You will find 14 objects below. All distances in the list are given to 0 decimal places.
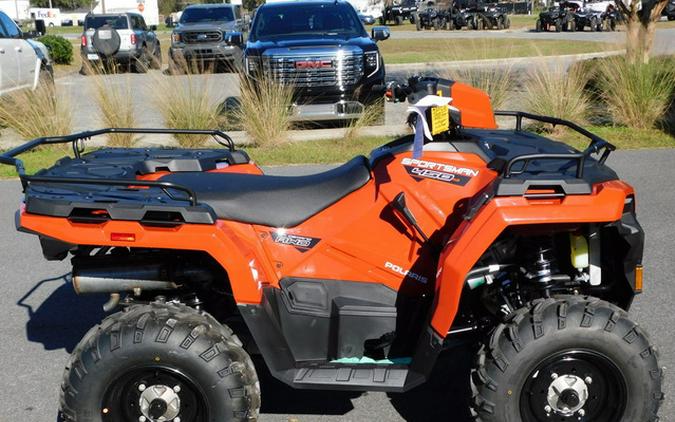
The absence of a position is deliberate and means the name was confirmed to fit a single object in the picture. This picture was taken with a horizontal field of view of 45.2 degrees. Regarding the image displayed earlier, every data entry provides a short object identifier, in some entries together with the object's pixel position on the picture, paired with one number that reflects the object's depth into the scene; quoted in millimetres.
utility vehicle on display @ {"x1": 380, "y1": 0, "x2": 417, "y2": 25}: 56391
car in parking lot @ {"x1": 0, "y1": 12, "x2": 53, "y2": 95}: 13457
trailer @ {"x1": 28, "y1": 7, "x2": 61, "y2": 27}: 84312
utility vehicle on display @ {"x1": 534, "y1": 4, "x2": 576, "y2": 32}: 41281
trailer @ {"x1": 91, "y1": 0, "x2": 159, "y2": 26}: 46294
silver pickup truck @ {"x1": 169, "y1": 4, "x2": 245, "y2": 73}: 23547
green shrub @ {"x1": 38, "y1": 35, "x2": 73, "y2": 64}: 27367
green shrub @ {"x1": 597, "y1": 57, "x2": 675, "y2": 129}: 11086
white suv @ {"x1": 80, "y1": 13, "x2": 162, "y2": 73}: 24219
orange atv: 3289
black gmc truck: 11703
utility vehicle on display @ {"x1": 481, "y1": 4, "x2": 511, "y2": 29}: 45406
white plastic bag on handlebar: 3471
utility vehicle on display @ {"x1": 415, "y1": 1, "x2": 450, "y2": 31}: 48094
